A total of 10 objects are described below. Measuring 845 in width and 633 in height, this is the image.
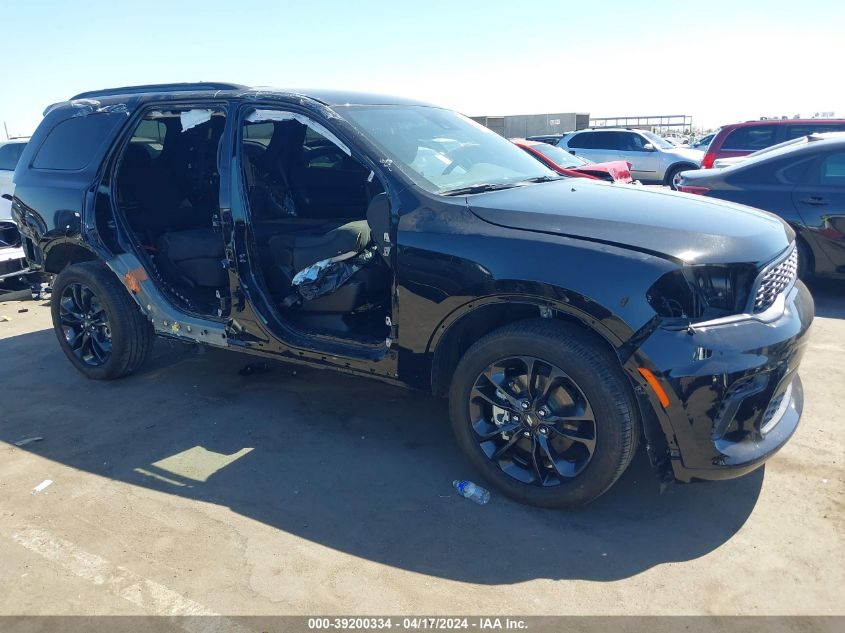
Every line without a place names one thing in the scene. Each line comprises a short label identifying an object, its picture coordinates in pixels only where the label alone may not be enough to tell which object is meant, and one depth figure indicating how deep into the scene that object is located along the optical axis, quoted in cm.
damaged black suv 271
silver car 1656
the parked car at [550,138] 2239
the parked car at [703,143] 2094
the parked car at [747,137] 1164
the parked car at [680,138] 3232
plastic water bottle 317
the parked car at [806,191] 611
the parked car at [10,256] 694
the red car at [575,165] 1092
